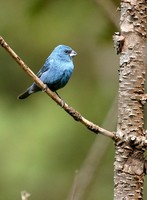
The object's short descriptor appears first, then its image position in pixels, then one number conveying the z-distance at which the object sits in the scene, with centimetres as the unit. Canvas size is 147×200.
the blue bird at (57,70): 1015
